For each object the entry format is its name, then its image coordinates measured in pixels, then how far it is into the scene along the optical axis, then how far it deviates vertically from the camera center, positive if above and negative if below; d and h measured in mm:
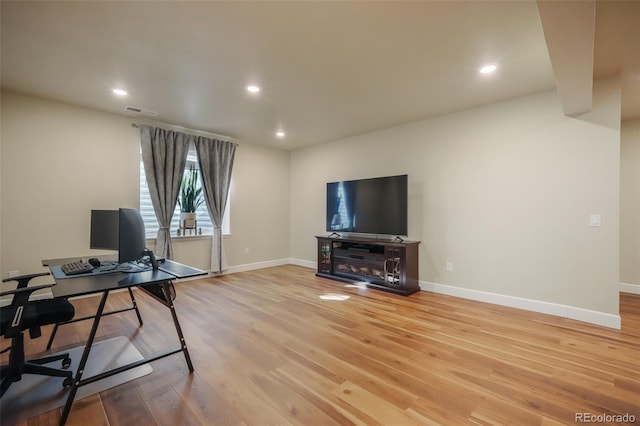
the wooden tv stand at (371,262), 4015 -748
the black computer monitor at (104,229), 2426 -135
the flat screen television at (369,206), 4270 +175
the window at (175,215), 4367 +2
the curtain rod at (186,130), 4307 +1476
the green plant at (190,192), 4758 +395
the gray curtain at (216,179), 4922 +669
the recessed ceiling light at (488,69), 2703 +1474
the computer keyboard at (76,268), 2095 -426
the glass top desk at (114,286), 1634 -455
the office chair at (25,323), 1644 -693
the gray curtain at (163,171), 4250 +690
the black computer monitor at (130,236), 2066 -166
